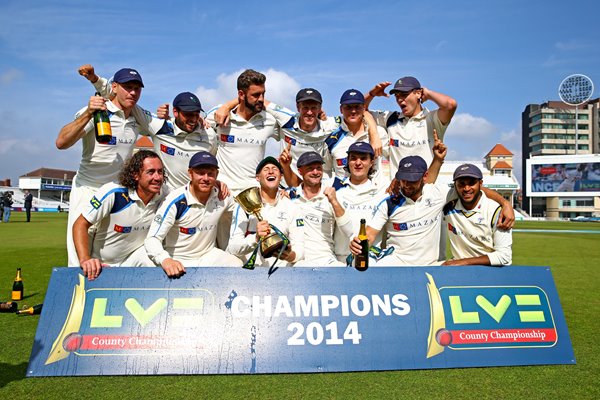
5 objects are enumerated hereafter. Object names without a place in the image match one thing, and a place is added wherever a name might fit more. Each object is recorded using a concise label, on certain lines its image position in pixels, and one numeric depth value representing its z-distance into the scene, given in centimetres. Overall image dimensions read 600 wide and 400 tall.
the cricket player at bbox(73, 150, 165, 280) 485
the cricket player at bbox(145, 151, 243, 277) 484
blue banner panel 375
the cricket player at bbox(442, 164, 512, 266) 504
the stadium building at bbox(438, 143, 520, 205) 7011
